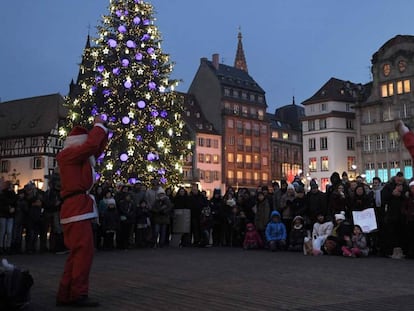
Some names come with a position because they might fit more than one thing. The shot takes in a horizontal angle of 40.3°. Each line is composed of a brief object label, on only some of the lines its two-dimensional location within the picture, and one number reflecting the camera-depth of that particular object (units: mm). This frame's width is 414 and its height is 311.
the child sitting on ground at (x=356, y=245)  13867
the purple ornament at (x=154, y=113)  25062
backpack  6402
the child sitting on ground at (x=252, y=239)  16938
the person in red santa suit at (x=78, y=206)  6871
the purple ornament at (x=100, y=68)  25058
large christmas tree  24609
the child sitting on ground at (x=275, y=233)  16172
